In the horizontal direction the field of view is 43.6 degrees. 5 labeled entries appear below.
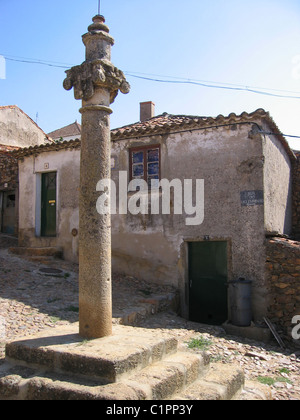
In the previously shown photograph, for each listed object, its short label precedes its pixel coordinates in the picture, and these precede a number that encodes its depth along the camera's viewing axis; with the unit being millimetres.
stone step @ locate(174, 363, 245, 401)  3477
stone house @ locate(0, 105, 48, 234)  14494
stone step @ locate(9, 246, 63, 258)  11219
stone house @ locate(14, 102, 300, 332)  8844
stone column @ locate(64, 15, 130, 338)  4176
